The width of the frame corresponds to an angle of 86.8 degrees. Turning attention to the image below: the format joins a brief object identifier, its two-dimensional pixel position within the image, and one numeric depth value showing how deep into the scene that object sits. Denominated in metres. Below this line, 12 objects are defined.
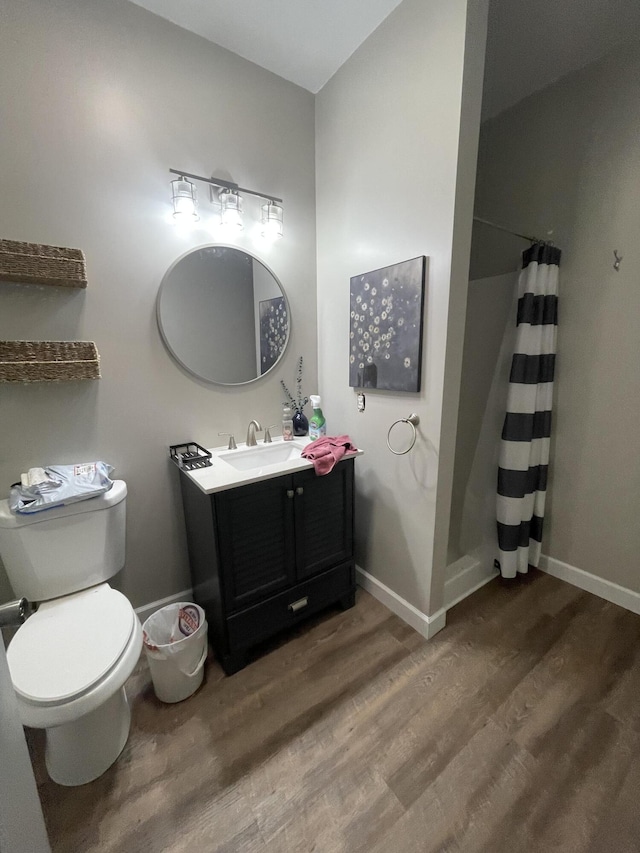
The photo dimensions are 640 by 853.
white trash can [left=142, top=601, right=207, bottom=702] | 1.30
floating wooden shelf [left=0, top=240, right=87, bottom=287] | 1.19
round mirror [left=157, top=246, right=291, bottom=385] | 1.59
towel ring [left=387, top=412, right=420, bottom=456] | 1.50
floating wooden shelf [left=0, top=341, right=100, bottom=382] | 1.23
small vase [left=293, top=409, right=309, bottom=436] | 1.97
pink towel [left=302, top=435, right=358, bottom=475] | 1.51
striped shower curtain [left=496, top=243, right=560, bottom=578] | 1.69
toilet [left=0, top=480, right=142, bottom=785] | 0.94
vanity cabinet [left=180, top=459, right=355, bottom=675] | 1.38
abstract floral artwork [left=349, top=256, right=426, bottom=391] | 1.42
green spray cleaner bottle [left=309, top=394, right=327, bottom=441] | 1.87
